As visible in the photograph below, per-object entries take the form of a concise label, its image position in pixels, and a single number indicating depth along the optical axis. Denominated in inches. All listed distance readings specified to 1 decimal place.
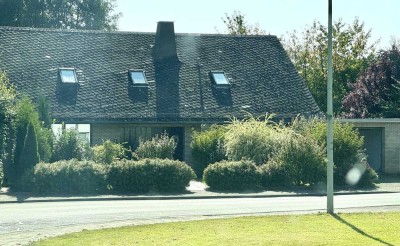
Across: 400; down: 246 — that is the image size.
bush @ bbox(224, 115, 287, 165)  1339.8
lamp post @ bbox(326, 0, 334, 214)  824.9
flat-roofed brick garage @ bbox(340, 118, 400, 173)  1632.6
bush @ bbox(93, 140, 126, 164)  1302.9
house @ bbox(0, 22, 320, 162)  1499.8
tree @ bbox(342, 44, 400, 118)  2055.9
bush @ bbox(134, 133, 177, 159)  1343.5
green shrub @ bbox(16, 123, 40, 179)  1199.6
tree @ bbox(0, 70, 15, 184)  1202.0
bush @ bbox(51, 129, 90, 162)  1278.3
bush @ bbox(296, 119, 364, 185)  1296.8
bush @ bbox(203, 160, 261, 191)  1214.9
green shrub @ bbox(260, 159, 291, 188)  1250.6
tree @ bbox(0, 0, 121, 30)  2461.4
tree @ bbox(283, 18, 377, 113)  2437.3
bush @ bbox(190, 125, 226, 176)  1417.3
